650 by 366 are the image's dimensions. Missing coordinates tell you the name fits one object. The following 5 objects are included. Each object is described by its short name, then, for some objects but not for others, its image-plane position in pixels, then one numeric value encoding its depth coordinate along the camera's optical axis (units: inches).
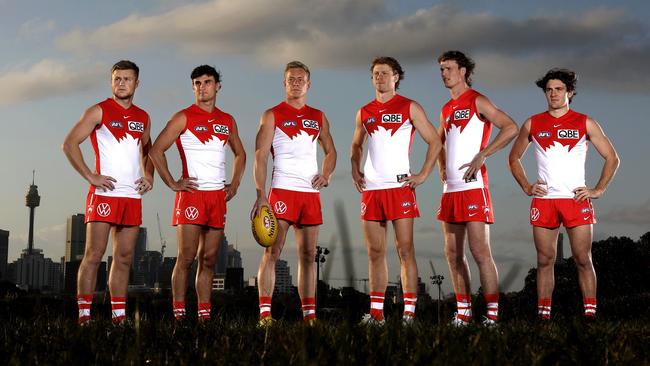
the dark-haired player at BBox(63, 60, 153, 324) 394.3
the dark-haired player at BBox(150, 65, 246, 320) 407.2
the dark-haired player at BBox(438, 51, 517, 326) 397.7
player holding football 396.5
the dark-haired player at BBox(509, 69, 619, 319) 427.5
